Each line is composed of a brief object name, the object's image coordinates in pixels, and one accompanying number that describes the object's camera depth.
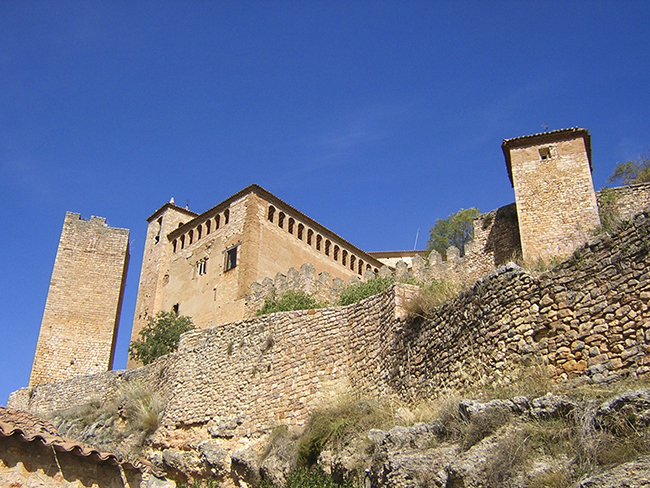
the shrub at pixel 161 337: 24.55
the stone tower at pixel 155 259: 32.06
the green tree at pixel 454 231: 35.12
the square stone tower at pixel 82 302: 31.98
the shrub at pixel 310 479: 10.80
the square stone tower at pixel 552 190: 21.98
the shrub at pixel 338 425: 11.29
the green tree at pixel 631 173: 25.50
